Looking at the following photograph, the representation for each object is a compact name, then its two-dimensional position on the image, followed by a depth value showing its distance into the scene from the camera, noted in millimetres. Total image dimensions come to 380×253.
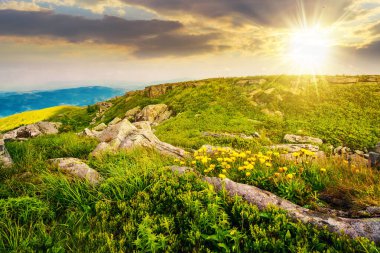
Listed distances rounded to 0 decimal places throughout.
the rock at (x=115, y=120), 37031
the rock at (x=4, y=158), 8431
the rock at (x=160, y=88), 42959
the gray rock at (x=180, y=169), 6507
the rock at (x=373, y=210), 4719
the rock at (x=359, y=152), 17966
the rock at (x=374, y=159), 8855
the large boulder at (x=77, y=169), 6831
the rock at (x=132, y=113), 37781
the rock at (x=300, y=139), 20188
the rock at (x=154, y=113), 34844
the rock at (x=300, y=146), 16984
